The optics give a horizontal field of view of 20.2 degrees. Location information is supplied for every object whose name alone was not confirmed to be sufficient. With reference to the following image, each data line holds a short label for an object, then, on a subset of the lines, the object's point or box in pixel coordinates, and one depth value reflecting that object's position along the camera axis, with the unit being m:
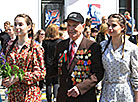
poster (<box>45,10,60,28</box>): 18.42
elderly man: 4.81
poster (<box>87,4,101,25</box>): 18.73
